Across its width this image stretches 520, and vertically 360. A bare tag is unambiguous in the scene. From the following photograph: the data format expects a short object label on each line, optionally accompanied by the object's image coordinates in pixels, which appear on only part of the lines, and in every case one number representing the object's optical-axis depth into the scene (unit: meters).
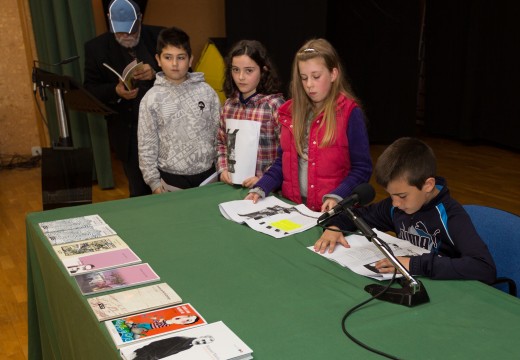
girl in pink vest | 1.96
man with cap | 2.88
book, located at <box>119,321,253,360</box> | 1.06
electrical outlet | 5.75
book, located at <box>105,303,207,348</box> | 1.14
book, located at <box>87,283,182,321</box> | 1.26
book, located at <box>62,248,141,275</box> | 1.51
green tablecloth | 1.11
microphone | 1.27
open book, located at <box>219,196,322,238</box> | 1.77
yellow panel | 5.15
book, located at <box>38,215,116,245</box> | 1.74
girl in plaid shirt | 2.24
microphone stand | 1.22
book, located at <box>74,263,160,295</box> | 1.40
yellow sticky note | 1.77
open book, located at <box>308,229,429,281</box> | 1.43
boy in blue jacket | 1.36
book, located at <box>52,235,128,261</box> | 1.61
